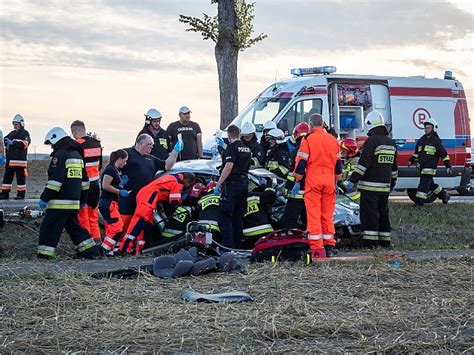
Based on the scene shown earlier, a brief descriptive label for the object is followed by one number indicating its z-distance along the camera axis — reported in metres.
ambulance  16.84
